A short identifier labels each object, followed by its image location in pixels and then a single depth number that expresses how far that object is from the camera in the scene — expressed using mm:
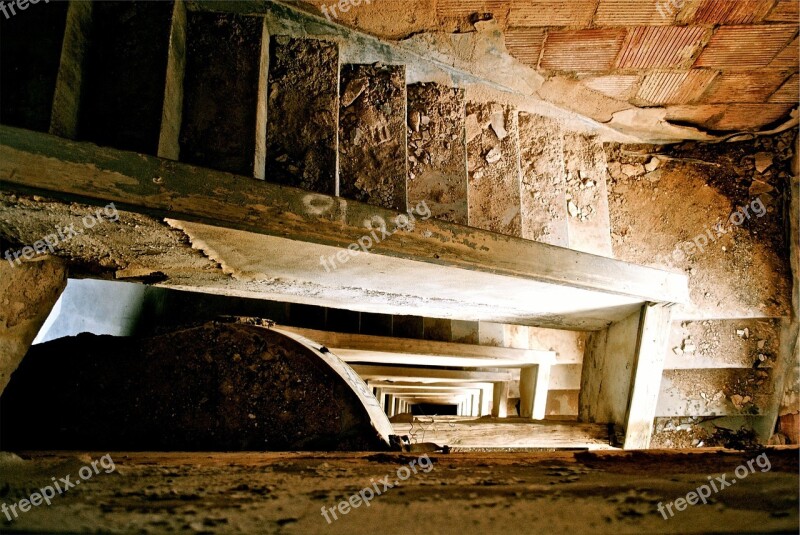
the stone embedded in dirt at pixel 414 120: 2621
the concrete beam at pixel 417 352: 3705
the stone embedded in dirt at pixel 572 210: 3319
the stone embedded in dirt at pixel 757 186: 3619
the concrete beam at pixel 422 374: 4727
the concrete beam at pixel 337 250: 1272
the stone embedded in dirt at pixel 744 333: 3777
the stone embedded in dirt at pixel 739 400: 3984
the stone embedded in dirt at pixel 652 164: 3549
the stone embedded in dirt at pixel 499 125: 2923
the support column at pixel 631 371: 2492
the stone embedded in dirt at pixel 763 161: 3605
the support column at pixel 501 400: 5645
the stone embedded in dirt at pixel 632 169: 3529
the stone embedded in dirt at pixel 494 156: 2855
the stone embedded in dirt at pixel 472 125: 2922
